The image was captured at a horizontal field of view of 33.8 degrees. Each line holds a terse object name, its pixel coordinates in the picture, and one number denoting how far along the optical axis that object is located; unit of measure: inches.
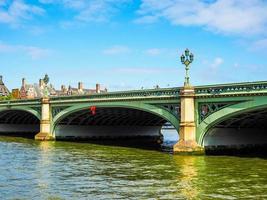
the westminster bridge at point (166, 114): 1360.7
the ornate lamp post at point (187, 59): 1499.9
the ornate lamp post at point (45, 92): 2354.2
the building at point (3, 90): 5803.6
